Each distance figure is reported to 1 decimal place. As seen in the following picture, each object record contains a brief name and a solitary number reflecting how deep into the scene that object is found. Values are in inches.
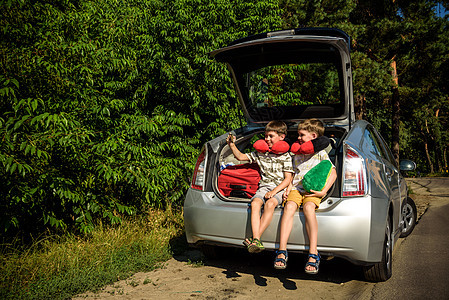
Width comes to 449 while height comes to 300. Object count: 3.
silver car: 141.3
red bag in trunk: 169.3
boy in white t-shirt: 140.6
